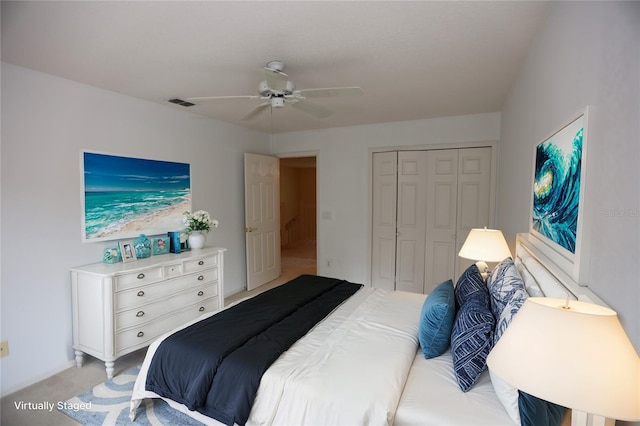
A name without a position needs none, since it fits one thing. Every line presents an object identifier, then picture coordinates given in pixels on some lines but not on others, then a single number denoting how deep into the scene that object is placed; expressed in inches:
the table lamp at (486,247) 92.0
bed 52.4
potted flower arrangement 139.4
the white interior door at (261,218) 183.6
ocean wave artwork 49.1
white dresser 100.3
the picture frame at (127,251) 117.6
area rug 80.6
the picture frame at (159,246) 131.6
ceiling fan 84.3
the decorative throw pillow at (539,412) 45.0
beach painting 113.4
